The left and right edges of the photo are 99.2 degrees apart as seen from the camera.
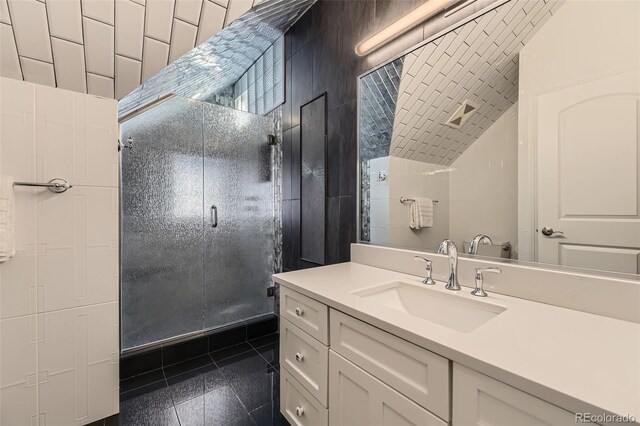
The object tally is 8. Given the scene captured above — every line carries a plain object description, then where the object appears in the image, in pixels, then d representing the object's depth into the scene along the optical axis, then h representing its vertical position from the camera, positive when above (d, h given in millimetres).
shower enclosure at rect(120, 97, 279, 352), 1782 -53
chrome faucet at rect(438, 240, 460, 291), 1027 -213
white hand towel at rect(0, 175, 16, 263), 1021 -21
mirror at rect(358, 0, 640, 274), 811 +280
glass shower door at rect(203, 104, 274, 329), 2094 -23
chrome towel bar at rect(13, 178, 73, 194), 1146 +122
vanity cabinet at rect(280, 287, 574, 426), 546 -446
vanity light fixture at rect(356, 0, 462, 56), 1228 +931
